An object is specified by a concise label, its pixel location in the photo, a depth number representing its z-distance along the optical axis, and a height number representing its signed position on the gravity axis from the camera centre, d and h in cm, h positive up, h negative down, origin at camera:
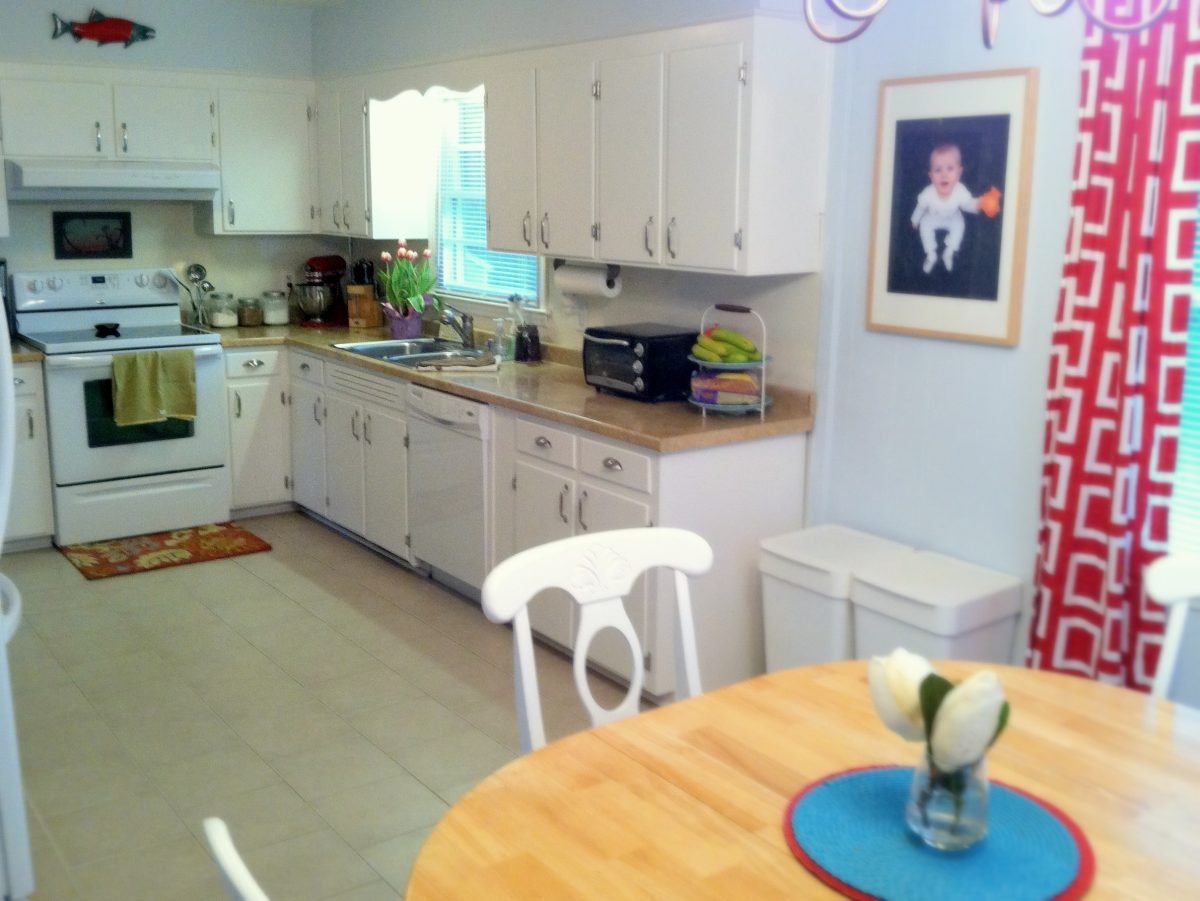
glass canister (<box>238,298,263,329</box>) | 597 -44
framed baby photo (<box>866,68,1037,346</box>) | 304 +8
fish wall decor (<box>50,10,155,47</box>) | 525 +89
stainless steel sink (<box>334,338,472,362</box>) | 523 -54
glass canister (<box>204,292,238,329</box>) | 588 -42
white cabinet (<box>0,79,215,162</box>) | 514 +48
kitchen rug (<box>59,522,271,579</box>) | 497 -143
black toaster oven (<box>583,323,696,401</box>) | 383 -43
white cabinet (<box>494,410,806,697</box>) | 351 -87
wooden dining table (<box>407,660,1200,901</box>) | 143 -78
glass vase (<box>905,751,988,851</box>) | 143 -71
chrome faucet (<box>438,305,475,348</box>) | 521 -43
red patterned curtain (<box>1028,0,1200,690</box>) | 264 -27
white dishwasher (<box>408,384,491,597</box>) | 428 -97
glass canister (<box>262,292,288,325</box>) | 598 -41
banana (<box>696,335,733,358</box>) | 370 -36
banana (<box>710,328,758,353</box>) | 371 -34
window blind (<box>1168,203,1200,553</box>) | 275 -55
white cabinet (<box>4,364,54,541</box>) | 499 -104
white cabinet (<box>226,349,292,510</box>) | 555 -96
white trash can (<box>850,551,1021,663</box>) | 300 -98
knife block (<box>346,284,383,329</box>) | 583 -39
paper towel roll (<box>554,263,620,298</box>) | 436 -19
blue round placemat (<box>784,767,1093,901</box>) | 139 -77
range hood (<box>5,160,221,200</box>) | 509 +20
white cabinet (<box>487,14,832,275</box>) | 344 +27
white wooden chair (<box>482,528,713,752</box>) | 200 -63
